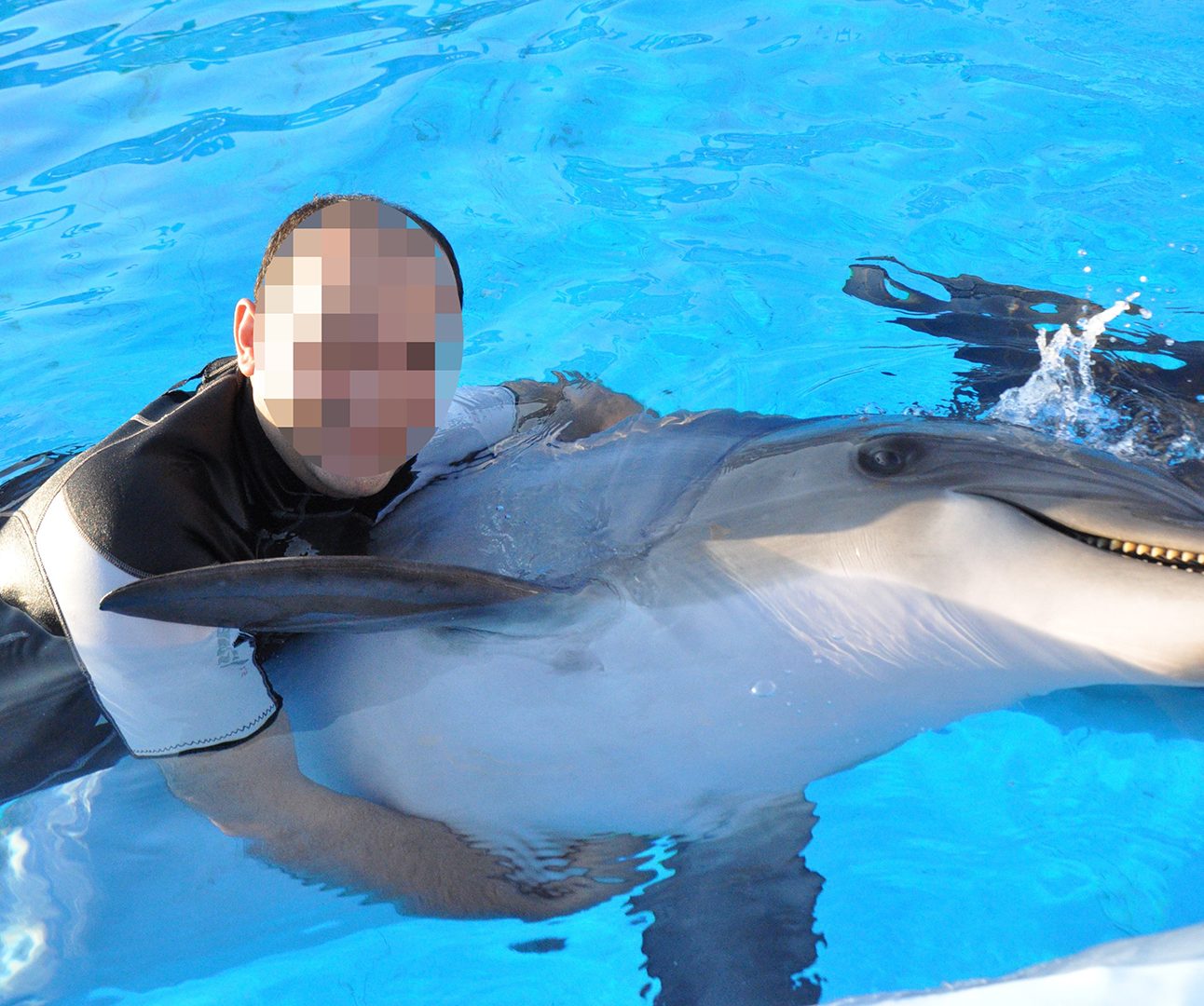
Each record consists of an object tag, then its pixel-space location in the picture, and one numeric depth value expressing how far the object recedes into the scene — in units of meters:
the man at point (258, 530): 3.00
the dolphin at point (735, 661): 3.18
